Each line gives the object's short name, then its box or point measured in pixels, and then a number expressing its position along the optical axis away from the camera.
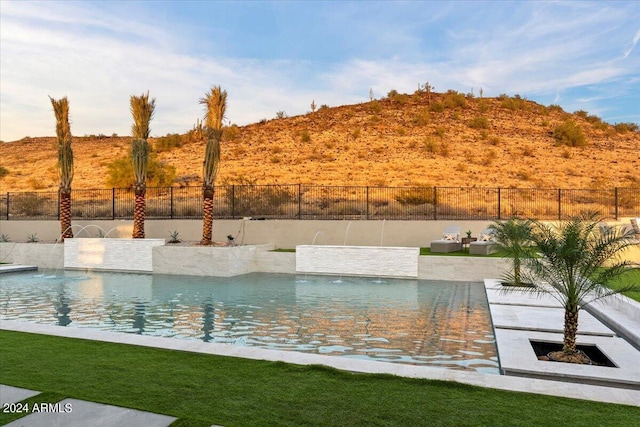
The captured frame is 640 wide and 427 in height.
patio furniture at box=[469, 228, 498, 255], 18.34
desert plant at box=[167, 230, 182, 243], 22.88
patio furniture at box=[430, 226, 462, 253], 19.03
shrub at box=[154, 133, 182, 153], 58.78
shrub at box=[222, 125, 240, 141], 58.09
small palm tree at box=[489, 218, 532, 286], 13.55
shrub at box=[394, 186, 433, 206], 33.67
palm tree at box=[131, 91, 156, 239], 22.42
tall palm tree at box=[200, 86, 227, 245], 20.88
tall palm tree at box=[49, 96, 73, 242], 24.30
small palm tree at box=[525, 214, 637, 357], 6.70
